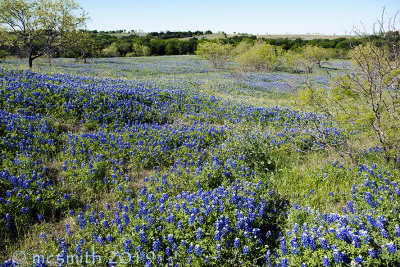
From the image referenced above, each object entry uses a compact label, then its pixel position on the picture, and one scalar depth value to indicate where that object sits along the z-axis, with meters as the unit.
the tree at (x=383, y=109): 5.66
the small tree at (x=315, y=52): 46.34
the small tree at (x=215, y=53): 37.69
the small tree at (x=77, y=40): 23.49
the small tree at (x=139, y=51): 66.38
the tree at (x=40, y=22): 19.75
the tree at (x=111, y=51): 59.59
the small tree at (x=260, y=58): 38.59
